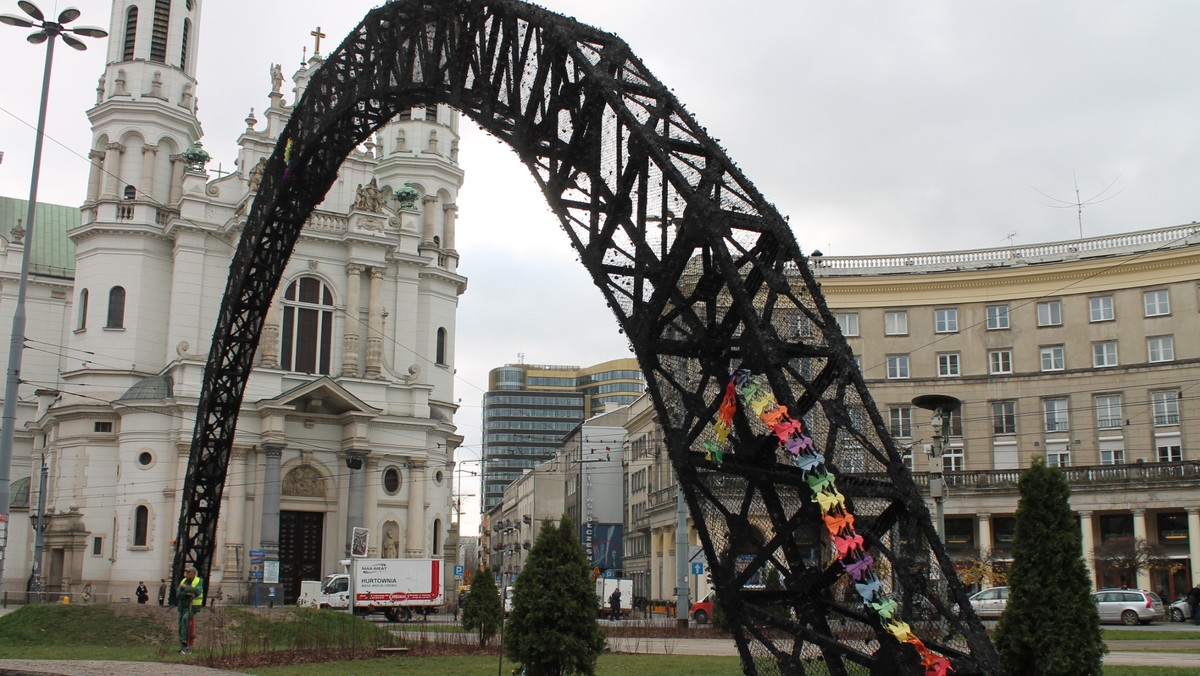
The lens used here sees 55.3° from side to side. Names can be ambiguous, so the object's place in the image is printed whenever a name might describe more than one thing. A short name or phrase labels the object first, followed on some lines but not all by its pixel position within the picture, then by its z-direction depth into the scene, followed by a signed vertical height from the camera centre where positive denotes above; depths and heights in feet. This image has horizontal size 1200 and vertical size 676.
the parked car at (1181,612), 130.72 -6.61
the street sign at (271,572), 157.07 -3.85
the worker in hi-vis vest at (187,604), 73.97 -4.00
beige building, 158.20 +25.95
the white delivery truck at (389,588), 149.07 -5.62
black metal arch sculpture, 31.65 +6.25
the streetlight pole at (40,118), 74.95 +28.09
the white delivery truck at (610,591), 167.32 -6.97
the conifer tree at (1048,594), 46.29 -1.73
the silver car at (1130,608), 121.49 -5.79
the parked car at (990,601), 123.44 -5.35
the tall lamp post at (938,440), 71.10 +7.09
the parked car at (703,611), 141.79 -7.79
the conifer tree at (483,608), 85.92 -4.70
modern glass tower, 637.30 +74.52
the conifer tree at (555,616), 51.26 -3.11
